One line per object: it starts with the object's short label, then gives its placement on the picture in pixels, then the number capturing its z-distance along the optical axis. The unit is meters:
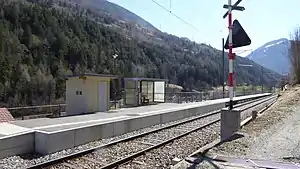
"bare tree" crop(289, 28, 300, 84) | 27.34
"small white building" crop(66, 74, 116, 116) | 17.62
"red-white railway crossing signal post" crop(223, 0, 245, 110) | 9.02
